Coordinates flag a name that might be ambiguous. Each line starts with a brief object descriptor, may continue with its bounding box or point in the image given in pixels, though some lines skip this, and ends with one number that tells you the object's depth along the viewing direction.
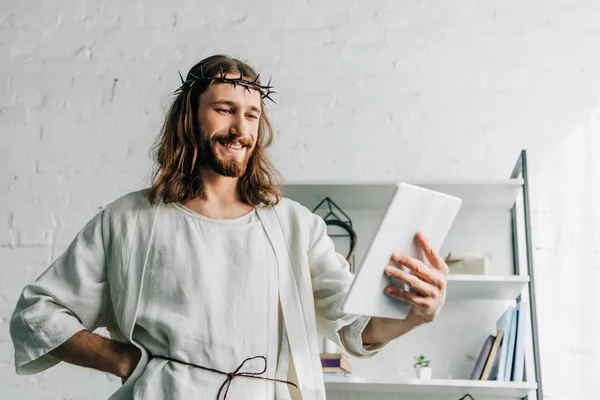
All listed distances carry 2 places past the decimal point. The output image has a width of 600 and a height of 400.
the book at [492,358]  2.72
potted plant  2.79
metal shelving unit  2.63
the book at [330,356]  2.70
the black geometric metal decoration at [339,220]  2.95
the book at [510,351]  2.67
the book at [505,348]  2.67
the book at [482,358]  2.75
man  1.74
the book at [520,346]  2.64
